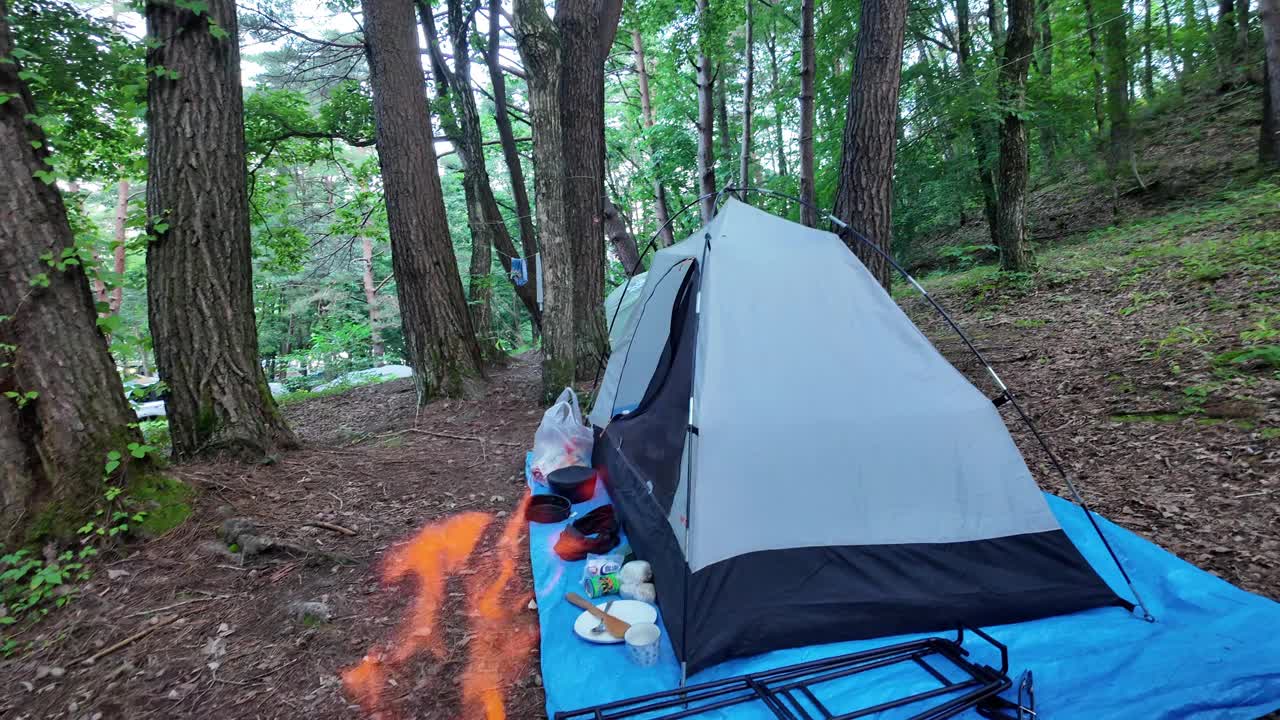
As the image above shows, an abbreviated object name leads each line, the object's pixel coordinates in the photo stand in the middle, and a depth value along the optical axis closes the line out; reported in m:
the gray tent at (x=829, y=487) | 2.30
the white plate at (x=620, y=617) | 2.36
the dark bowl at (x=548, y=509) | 3.57
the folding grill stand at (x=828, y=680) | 1.88
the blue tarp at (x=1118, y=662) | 1.87
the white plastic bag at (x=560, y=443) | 4.24
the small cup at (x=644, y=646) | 2.22
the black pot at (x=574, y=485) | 3.84
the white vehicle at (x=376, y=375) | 10.74
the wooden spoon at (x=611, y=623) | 2.37
